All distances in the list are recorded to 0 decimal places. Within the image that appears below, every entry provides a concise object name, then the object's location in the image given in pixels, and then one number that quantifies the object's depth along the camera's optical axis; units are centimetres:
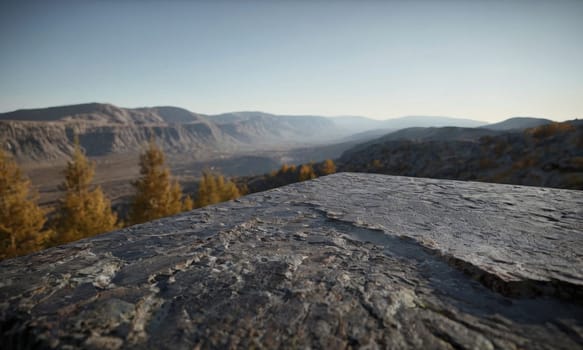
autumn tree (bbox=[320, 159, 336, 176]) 3149
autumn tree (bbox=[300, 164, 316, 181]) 3247
